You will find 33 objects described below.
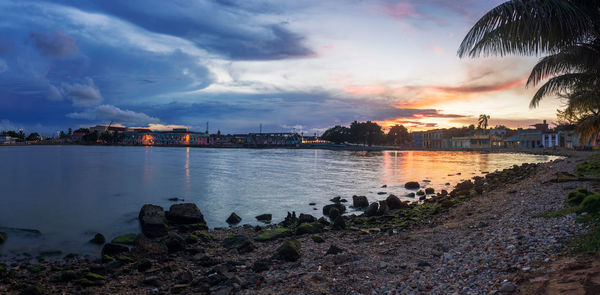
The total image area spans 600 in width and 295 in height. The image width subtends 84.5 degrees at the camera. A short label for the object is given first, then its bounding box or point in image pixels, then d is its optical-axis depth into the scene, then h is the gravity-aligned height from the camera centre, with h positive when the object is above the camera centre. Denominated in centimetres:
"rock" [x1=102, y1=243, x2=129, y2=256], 1017 -325
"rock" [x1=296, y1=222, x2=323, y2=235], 1139 -294
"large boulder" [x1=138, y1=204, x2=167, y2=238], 1264 -312
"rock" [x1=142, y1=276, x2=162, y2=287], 746 -312
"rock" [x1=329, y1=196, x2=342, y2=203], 1939 -330
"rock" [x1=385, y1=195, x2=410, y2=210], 1584 -288
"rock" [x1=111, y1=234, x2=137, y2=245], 1180 -344
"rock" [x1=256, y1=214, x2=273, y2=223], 1563 -352
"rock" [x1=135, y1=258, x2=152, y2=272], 843 -310
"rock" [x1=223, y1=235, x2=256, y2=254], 976 -314
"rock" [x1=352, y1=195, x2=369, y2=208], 1755 -311
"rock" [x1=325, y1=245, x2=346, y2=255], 823 -266
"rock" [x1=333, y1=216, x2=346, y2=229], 1180 -286
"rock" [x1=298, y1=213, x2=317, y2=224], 1335 -304
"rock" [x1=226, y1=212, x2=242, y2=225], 1535 -353
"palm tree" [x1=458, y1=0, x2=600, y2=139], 638 +237
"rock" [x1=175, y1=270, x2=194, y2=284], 741 -305
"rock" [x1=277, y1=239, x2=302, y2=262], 820 -271
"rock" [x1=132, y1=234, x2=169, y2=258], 945 -303
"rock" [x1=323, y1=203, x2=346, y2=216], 1602 -315
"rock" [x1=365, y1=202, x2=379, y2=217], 1420 -287
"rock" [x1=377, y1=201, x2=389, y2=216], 1431 -288
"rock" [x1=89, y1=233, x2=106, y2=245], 1220 -353
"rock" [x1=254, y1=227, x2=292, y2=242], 1111 -311
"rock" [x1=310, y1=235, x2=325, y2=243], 980 -283
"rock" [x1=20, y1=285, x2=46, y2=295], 714 -318
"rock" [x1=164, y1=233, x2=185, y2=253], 995 -304
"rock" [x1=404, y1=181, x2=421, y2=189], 2483 -314
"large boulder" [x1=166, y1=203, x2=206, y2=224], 1405 -305
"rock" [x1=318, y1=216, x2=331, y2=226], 1268 -301
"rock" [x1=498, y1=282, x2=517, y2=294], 432 -191
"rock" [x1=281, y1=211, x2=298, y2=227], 1352 -321
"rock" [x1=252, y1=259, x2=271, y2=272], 762 -285
